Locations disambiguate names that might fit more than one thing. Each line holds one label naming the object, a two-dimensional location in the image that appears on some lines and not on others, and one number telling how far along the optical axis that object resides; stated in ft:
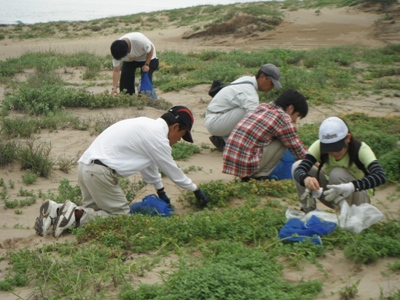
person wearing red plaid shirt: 22.34
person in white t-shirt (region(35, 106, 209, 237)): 18.85
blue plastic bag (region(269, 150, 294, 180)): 23.70
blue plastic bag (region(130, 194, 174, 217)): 19.83
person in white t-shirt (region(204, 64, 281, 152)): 25.02
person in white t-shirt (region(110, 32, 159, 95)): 32.96
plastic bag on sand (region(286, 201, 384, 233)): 16.62
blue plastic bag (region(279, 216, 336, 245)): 16.42
